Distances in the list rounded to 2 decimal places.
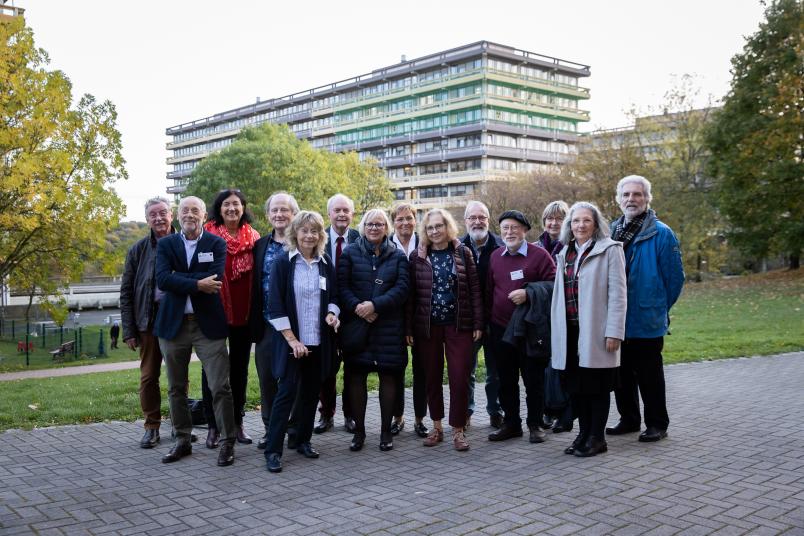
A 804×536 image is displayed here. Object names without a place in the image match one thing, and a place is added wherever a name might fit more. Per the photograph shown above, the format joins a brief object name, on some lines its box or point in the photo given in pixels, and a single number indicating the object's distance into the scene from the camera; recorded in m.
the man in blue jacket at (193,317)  5.98
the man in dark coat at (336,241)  6.88
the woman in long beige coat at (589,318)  5.87
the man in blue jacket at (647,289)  6.24
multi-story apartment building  86.12
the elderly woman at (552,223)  7.30
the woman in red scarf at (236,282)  6.49
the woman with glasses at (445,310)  6.35
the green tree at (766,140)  29.06
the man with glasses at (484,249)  6.84
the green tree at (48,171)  17.62
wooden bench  24.81
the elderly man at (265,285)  6.37
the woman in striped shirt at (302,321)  5.89
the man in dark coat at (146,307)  6.45
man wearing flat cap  6.46
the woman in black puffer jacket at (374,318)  6.23
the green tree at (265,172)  37.41
